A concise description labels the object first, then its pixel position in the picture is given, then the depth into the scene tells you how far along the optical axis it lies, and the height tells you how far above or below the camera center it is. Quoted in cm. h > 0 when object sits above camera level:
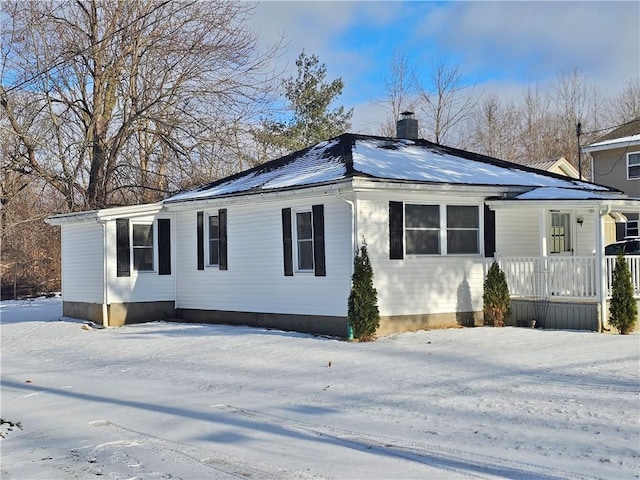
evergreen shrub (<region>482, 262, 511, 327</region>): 1522 -77
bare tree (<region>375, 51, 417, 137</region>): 4696 +963
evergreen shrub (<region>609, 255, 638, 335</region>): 1395 -84
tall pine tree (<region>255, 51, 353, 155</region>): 3809 +864
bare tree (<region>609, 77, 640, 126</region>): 4741 +1023
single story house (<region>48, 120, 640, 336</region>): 1433 +49
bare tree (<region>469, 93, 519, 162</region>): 5262 +938
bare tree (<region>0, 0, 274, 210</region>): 2447 +608
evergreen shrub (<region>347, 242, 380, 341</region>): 1362 -73
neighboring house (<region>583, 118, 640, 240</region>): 2939 +417
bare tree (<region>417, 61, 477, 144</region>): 4684 +941
